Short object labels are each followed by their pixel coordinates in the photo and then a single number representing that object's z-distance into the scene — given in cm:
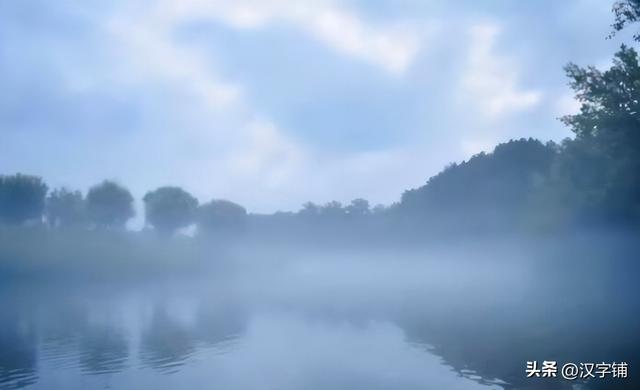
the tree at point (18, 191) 7225
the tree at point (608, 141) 2664
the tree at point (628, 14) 2030
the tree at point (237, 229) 10388
